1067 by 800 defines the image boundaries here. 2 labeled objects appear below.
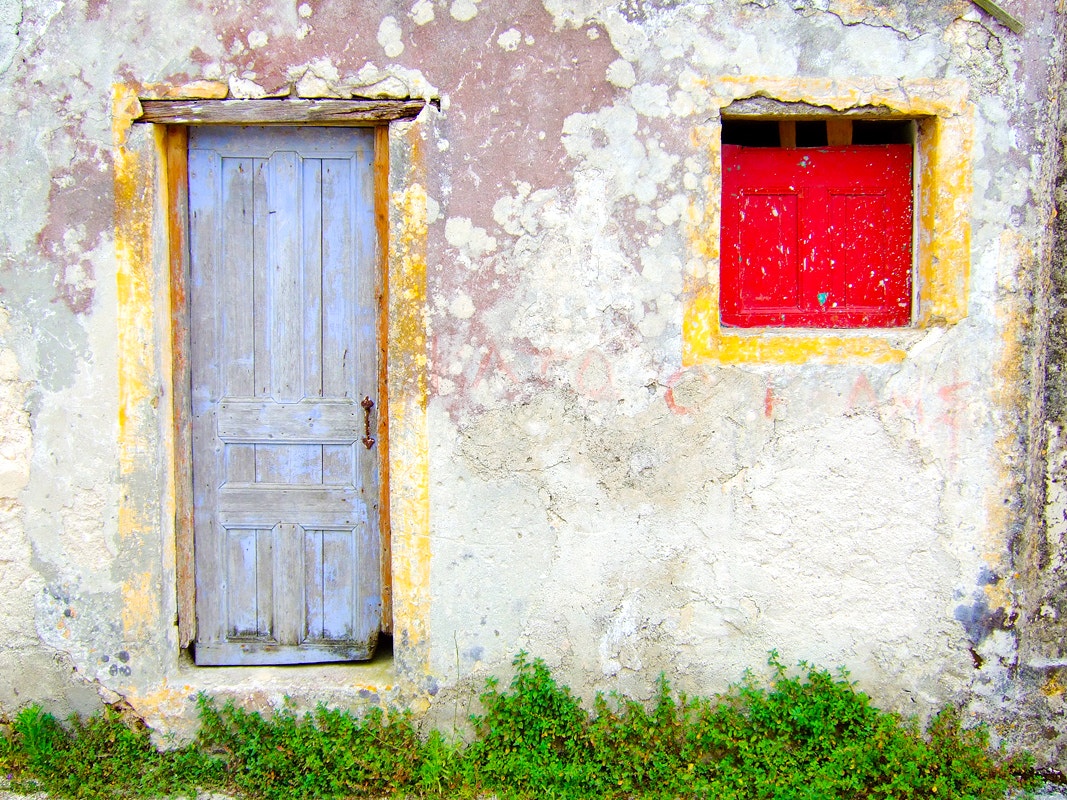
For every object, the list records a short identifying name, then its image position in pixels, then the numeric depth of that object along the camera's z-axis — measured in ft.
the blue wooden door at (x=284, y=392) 8.66
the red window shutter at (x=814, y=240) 8.77
